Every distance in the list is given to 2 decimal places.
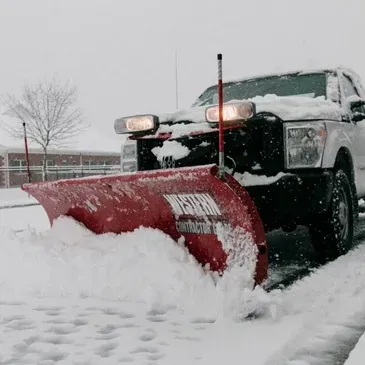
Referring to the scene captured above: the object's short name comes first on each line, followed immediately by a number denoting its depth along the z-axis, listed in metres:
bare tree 27.83
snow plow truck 3.22
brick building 24.47
